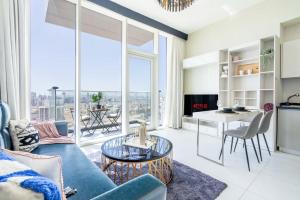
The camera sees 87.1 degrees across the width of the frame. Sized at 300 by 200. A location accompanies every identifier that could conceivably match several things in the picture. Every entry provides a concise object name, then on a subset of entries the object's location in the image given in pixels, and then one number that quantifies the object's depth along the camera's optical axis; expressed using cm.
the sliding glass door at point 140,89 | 405
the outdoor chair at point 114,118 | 408
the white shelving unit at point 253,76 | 293
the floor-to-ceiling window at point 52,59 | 274
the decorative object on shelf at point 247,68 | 334
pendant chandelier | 219
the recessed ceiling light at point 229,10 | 345
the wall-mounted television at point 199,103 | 397
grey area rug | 159
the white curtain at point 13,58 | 214
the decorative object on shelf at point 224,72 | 370
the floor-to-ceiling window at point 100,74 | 338
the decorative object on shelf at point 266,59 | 300
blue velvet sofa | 75
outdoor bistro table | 387
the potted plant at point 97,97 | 374
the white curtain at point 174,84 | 460
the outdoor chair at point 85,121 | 365
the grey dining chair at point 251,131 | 221
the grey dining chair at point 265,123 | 242
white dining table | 217
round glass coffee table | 157
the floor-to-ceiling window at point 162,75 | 462
